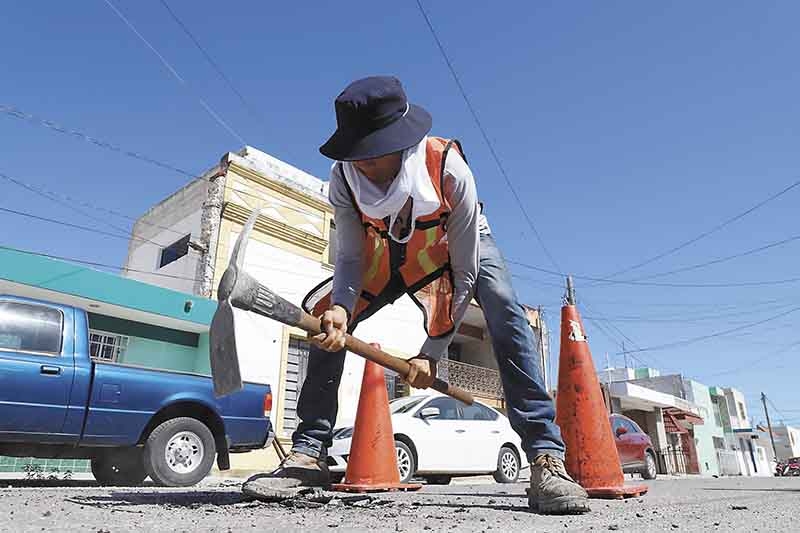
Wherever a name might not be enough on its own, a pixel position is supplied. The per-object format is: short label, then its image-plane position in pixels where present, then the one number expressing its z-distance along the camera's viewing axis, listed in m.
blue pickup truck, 4.91
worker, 2.50
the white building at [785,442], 60.06
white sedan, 7.65
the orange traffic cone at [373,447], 4.84
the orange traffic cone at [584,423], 3.24
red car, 12.51
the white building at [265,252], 12.18
